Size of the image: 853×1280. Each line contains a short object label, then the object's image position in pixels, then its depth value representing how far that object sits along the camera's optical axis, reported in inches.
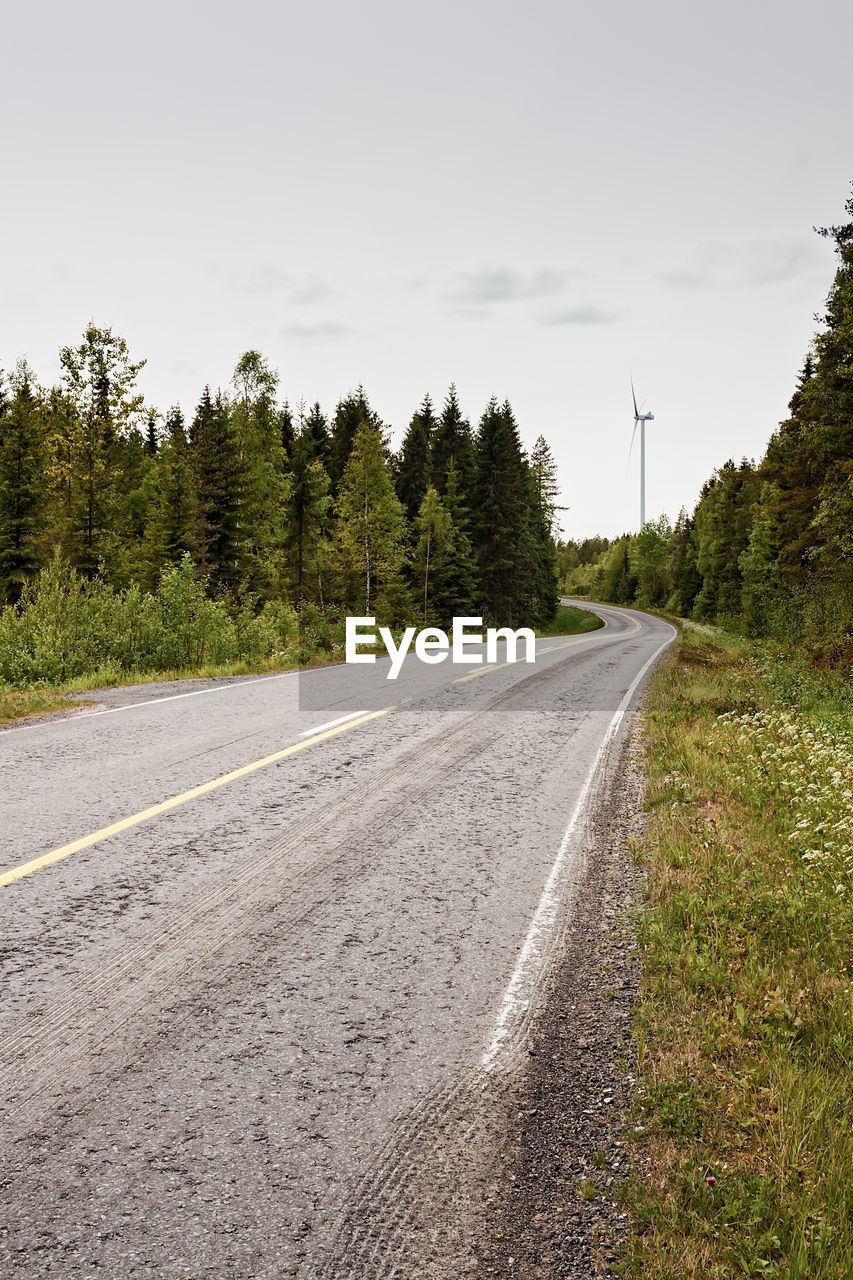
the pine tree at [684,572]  3056.1
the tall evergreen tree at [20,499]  1235.9
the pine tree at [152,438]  2862.2
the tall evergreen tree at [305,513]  1620.3
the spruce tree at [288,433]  1787.3
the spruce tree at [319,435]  2046.8
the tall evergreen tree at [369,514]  1524.4
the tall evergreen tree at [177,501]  1455.5
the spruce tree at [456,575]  1800.0
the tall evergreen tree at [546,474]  3223.4
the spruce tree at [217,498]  1326.3
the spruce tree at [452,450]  1989.4
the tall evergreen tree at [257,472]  1390.3
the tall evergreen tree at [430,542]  1750.7
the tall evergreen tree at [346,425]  2220.7
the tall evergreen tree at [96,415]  1323.8
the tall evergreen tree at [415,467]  2079.2
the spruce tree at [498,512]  1924.2
